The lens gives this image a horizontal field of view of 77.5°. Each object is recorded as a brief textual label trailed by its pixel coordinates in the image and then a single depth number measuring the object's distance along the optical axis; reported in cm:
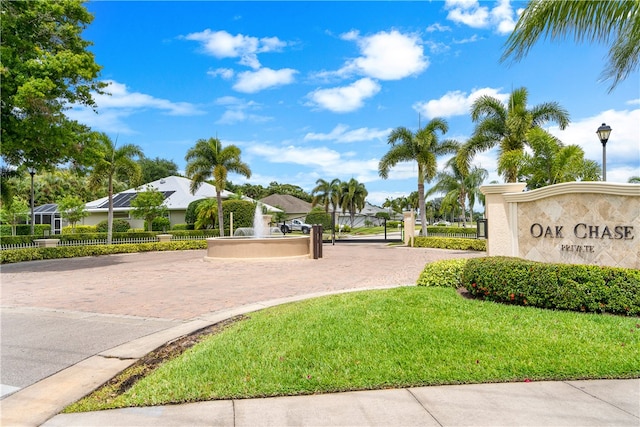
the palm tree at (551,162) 1767
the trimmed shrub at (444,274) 841
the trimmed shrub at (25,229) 3525
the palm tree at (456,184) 4247
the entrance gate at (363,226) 3171
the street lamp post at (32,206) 2824
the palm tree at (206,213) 3259
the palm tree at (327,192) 5391
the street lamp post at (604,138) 1387
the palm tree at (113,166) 2378
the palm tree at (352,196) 5478
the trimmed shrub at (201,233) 2802
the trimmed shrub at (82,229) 3472
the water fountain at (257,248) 1709
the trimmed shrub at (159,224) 3338
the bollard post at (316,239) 1794
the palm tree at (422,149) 2537
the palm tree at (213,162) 2834
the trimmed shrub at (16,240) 2222
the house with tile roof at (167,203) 3784
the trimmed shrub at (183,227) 3466
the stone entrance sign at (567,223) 721
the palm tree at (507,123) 2038
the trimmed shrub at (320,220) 4534
